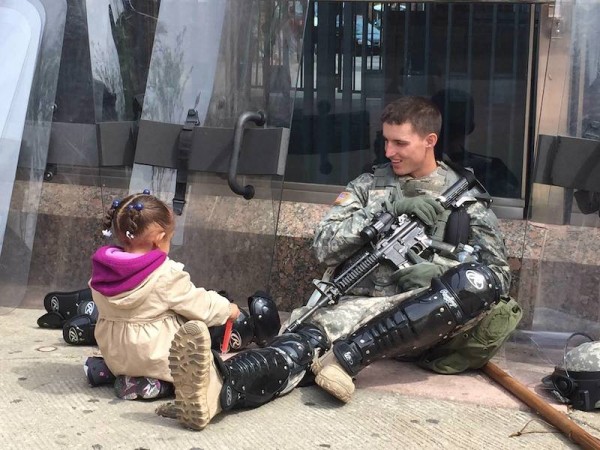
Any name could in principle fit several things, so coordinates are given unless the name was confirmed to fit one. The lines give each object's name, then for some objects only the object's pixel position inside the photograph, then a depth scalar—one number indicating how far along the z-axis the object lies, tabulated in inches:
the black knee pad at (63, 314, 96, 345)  164.2
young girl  132.3
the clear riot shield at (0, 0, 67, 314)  187.2
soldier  127.3
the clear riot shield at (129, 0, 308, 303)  173.6
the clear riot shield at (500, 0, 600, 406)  152.0
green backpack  149.8
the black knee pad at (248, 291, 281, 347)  160.7
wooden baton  121.1
